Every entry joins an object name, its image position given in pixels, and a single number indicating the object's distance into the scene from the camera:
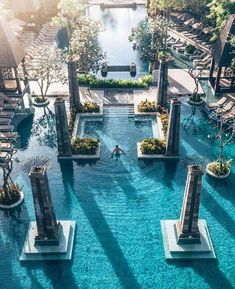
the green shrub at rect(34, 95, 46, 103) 44.10
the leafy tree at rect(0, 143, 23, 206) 29.48
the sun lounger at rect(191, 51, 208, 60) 55.90
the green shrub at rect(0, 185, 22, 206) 29.58
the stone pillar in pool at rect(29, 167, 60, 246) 23.28
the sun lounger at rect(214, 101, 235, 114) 41.40
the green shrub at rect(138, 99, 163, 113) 41.88
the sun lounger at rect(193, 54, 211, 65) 54.22
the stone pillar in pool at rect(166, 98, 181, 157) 32.25
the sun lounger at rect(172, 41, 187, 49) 60.03
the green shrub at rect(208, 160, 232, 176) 32.44
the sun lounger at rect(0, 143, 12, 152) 34.88
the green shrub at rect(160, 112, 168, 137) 38.30
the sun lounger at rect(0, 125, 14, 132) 38.06
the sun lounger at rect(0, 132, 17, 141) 36.50
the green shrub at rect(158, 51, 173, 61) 52.05
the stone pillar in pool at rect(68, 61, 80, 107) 39.53
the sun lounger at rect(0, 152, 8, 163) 33.78
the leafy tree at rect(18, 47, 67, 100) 41.91
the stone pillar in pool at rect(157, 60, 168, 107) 40.06
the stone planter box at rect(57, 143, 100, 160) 34.94
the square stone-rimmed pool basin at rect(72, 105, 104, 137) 41.01
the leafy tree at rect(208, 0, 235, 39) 47.97
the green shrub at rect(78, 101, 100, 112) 41.62
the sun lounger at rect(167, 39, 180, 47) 61.49
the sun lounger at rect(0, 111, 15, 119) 40.02
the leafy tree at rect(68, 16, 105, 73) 47.72
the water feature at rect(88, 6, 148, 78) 57.09
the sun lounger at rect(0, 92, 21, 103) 42.38
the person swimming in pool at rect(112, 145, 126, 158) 35.45
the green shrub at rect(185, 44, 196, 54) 57.06
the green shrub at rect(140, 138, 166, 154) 35.00
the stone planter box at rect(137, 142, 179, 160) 34.78
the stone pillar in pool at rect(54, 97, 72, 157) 31.97
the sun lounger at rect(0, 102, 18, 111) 41.19
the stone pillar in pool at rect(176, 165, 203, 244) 23.47
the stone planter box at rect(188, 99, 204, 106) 43.62
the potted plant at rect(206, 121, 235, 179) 32.38
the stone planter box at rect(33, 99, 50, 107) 43.88
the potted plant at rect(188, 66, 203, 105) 43.75
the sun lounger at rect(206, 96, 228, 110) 42.63
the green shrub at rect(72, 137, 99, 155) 35.12
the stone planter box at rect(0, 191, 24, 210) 29.47
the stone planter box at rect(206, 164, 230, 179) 32.31
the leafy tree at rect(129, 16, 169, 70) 51.03
